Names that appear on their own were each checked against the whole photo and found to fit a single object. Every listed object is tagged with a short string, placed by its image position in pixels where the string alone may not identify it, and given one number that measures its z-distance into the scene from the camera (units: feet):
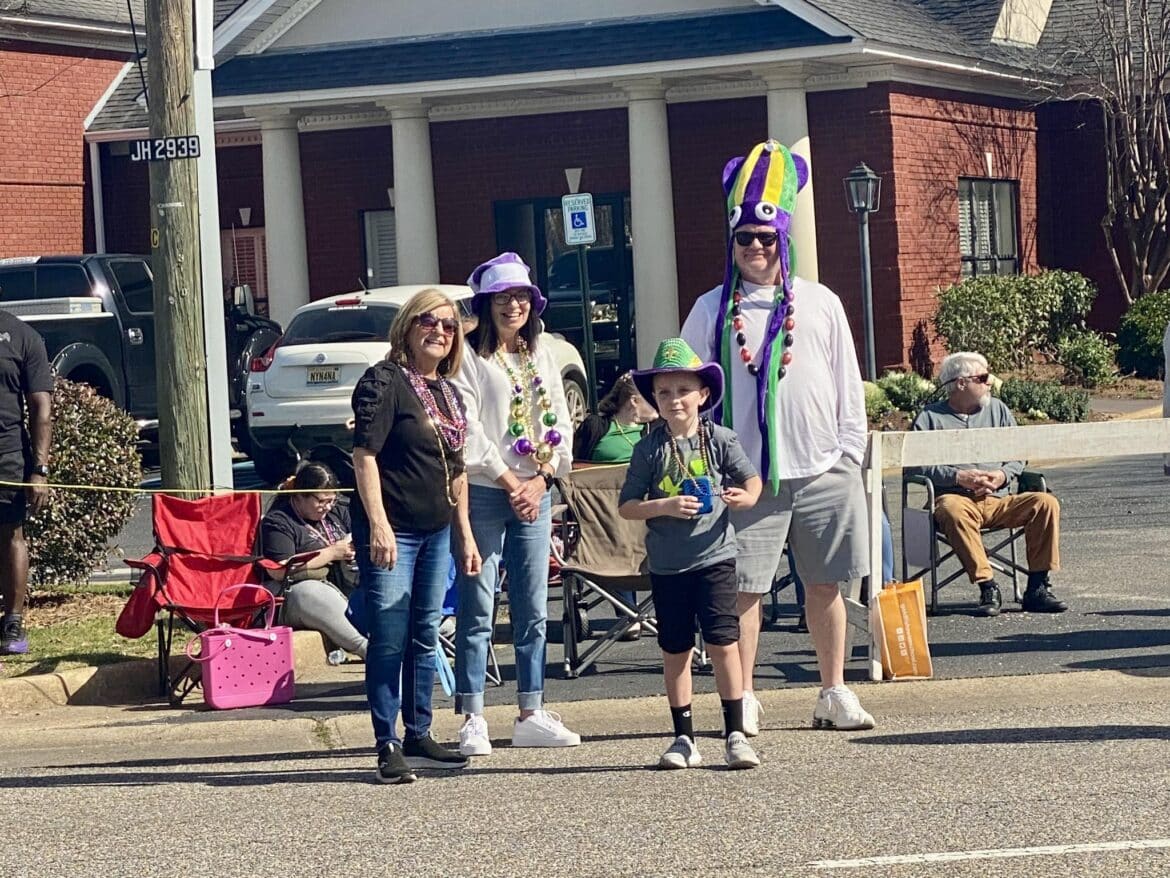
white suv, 59.88
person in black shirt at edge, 32.63
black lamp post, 71.41
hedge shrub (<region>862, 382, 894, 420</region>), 70.38
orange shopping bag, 28.68
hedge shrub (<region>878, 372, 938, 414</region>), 71.97
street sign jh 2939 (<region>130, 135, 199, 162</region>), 34.40
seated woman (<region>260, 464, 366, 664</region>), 32.19
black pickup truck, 64.34
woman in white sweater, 25.46
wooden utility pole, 34.73
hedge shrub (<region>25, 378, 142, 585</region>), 37.29
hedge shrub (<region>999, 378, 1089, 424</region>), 68.23
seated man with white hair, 33.65
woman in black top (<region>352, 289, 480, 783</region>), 23.84
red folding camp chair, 30.76
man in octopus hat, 24.89
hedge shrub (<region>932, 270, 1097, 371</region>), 81.56
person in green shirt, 36.78
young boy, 23.82
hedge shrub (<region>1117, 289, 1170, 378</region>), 81.30
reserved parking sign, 66.85
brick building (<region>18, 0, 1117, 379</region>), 79.56
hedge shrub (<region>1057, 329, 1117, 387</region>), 78.79
